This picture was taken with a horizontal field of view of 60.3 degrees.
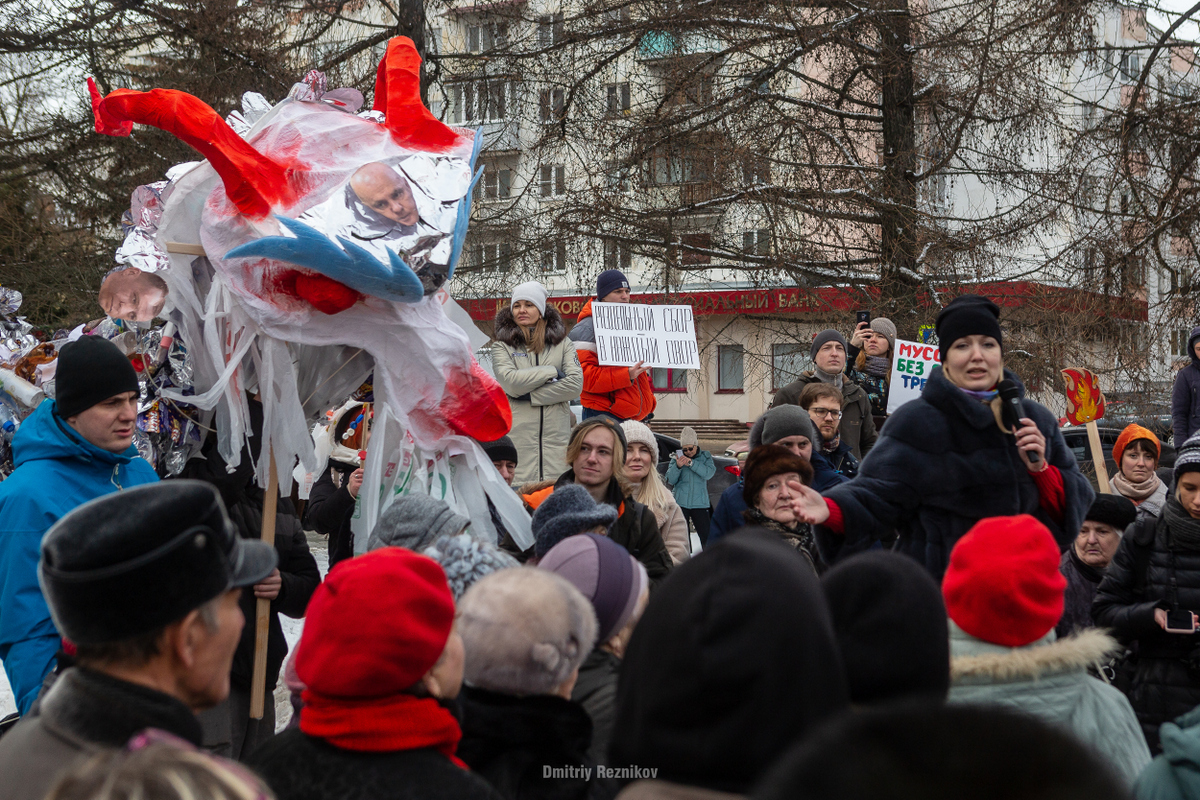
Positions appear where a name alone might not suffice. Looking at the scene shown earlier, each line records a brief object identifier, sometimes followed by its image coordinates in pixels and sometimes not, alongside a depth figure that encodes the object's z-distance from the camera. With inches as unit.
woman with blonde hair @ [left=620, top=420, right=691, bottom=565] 186.9
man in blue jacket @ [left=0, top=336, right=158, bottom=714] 110.0
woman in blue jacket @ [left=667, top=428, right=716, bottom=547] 295.3
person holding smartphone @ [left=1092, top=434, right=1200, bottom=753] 141.1
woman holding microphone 127.2
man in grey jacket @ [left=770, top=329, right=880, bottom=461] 232.4
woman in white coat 230.1
